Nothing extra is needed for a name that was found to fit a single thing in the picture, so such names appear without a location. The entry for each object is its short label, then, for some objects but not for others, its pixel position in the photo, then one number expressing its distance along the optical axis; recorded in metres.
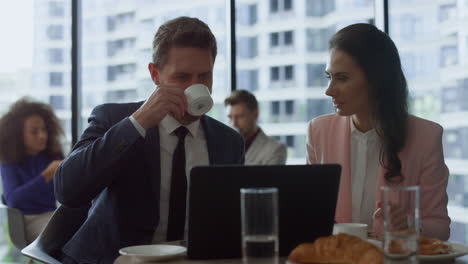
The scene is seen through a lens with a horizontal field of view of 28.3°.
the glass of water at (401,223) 1.68
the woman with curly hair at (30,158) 4.93
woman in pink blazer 2.65
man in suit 2.26
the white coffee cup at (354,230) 2.07
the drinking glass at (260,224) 1.70
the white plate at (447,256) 1.89
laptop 1.85
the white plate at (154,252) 1.89
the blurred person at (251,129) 5.62
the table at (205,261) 1.89
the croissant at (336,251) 1.75
